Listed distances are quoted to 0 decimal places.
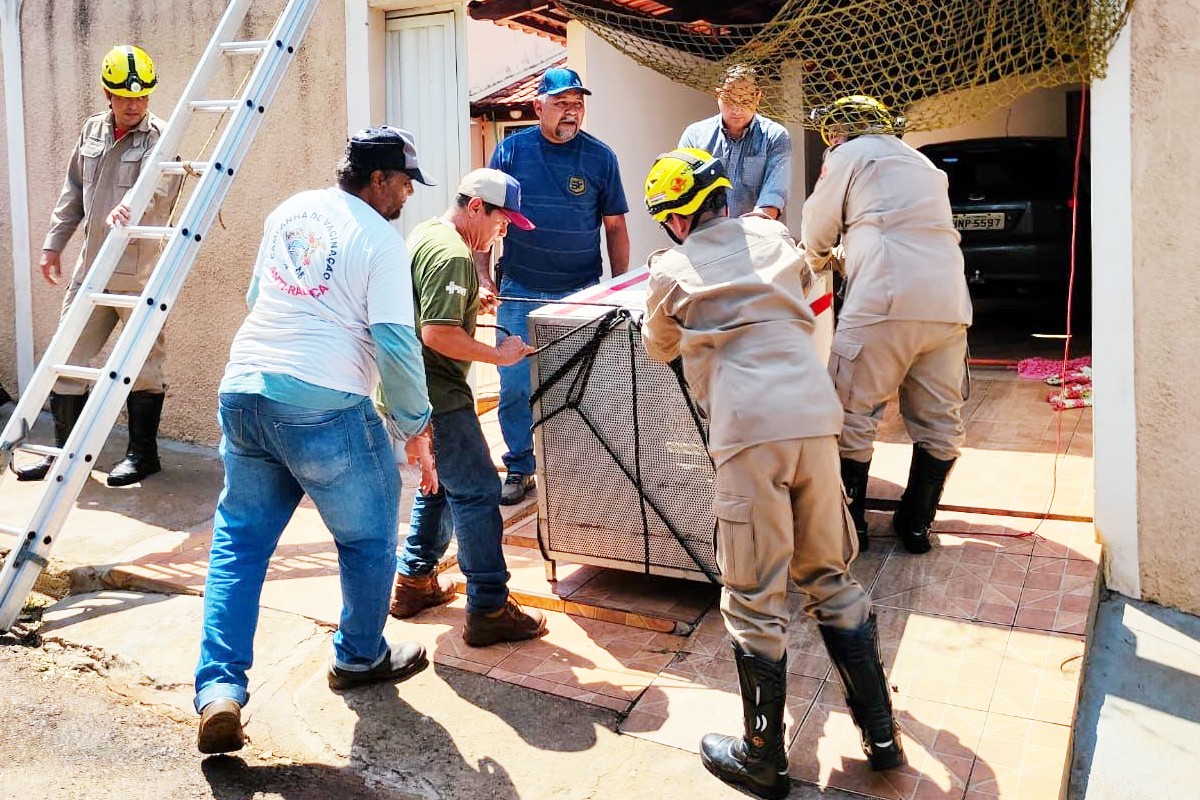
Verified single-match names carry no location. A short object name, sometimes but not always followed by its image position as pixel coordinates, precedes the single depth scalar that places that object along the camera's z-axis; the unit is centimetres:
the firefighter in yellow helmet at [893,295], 414
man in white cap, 367
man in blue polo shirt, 525
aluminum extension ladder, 418
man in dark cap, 326
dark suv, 830
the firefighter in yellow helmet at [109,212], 550
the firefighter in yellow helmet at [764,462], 294
